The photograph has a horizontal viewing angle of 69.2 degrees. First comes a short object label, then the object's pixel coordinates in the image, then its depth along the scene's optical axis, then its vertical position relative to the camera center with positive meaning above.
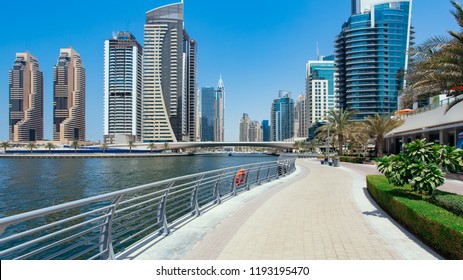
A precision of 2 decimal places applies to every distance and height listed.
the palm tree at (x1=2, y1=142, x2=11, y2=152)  132.88 -1.15
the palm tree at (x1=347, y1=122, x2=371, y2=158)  46.65 +1.40
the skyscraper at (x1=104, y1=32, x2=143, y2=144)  172.50 +27.04
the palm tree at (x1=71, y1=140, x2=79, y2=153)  133.25 -0.93
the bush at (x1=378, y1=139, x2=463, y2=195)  7.59 -0.44
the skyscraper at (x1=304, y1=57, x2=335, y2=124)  178.00 +25.48
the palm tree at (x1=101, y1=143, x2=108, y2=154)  134.52 -1.66
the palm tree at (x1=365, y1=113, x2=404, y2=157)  39.16 +2.25
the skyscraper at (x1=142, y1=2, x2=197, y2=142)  169.88 +35.97
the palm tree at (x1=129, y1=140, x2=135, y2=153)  135.68 -0.77
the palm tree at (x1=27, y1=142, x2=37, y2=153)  130.02 -1.49
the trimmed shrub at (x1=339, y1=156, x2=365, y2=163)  42.94 -1.92
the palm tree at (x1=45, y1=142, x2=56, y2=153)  130.76 -1.43
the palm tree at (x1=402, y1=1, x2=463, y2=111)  13.08 +3.36
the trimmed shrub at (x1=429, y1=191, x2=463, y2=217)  6.55 -1.19
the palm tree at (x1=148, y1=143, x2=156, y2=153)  138.25 -1.14
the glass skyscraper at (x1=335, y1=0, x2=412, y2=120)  119.88 +32.12
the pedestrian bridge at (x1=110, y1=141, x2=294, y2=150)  117.78 -0.10
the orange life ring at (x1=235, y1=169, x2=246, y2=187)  14.58 -1.58
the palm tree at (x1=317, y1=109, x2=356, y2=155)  48.97 +3.06
